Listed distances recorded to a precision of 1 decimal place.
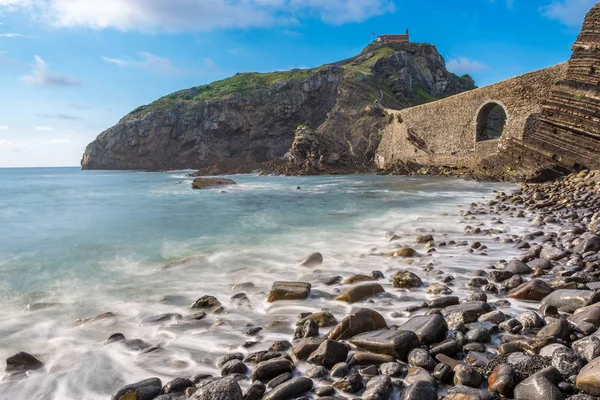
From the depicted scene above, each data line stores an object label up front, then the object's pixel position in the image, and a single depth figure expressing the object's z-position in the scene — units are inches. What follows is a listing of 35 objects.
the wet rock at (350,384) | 91.3
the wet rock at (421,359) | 97.1
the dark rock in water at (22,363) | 115.6
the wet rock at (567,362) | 85.5
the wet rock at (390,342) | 104.7
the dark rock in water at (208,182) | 1003.9
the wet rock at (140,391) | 94.7
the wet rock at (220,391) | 88.6
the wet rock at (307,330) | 126.1
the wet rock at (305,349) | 110.8
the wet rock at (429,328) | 109.9
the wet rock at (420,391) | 82.4
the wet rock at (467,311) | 124.3
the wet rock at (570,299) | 124.1
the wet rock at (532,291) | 142.9
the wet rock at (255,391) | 90.7
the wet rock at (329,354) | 104.5
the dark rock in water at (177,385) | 98.0
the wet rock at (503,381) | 82.3
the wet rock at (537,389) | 75.7
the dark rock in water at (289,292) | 168.7
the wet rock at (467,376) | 86.7
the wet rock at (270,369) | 99.9
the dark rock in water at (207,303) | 163.8
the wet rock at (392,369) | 96.3
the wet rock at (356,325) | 121.5
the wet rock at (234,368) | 104.6
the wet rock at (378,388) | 86.0
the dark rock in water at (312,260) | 231.5
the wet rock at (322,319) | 135.6
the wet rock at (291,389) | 88.7
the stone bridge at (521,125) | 596.1
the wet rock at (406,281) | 173.5
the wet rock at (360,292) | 161.5
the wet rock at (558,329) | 103.0
